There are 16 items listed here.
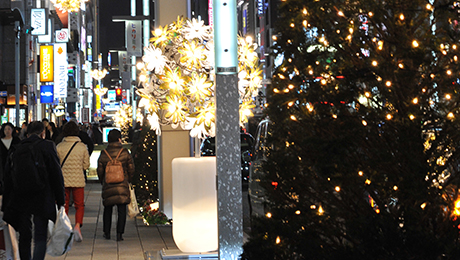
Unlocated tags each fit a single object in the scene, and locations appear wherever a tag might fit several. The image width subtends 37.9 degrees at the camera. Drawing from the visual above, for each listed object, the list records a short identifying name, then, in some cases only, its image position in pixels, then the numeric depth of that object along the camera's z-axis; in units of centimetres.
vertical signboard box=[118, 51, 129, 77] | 6196
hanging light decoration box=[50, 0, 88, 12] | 1677
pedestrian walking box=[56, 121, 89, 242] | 1037
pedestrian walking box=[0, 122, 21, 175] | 1377
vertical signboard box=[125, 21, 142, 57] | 4391
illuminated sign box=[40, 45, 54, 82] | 4553
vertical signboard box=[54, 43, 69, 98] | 4828
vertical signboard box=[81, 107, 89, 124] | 9212
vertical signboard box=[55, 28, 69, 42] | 5500
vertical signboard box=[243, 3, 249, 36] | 10256
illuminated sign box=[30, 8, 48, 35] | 3788
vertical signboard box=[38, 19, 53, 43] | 4717
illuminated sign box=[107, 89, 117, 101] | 9650
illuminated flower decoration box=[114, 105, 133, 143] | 4830
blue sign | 4425
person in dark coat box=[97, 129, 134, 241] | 1048
